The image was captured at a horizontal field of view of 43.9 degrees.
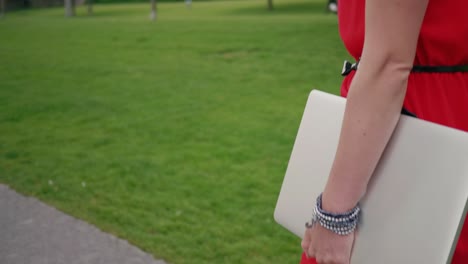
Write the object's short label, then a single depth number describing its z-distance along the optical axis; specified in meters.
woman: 1.08
